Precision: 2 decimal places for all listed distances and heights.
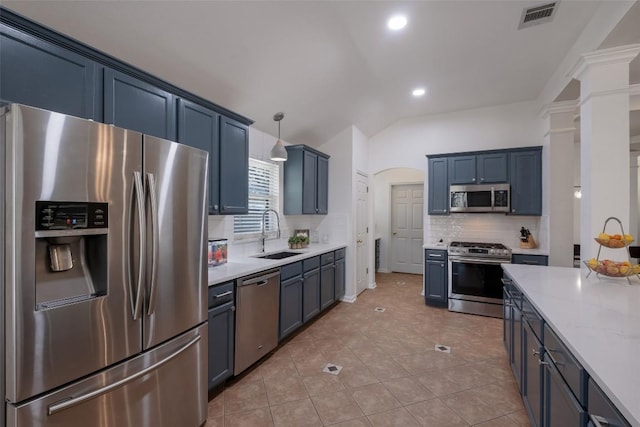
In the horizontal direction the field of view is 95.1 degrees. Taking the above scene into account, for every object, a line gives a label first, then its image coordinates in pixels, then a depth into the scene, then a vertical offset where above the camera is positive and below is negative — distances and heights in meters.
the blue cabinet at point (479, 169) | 4.37 +0.70
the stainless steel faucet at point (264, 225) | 3.81 -0.14
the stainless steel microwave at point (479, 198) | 4.31 +0.25
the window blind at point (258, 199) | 3.56 +0.21
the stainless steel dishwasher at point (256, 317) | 2.41 -0.91
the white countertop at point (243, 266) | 2.26 -0.47
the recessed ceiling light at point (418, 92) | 4.12 +1.76
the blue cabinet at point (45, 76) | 1.39 +0.72
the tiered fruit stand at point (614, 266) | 1.98 -0.36
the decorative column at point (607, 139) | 2.48 +0.65
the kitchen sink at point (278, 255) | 3.58 -0.51
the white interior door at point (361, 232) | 4.92 -0.31
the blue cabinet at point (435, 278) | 4.39 -0.96
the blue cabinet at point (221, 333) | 2.13 -0.90
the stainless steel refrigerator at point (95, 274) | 1.10 -0.27
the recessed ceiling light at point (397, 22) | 2.65 +1.78
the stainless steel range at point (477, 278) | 4.00 -0.90
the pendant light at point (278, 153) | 3.18 +0.67
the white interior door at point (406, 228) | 6.64 -0.31
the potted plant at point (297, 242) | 4.05 -0.38
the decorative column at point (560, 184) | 3.91 +0.41
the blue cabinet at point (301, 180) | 4.14 +0.49
